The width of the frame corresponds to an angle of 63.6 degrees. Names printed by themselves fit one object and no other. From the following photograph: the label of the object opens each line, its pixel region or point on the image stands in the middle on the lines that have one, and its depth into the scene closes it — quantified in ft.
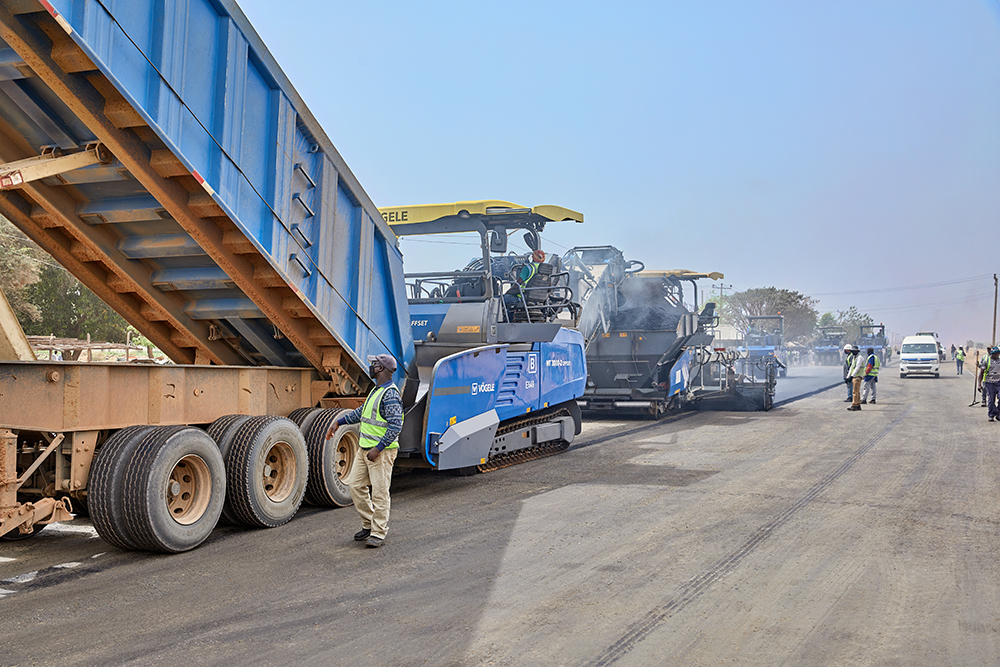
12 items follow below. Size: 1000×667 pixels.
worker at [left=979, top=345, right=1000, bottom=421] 52.85
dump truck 16.83
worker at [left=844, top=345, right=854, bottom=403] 65.10
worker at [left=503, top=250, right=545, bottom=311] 32.63
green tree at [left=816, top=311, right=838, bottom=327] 345.84
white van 116.67
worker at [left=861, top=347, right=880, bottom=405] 62.97
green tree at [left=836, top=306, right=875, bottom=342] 364.99
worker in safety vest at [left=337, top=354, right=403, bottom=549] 19.94
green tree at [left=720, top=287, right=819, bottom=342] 246.27
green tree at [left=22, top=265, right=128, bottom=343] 98.22
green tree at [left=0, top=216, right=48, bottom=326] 79.00
